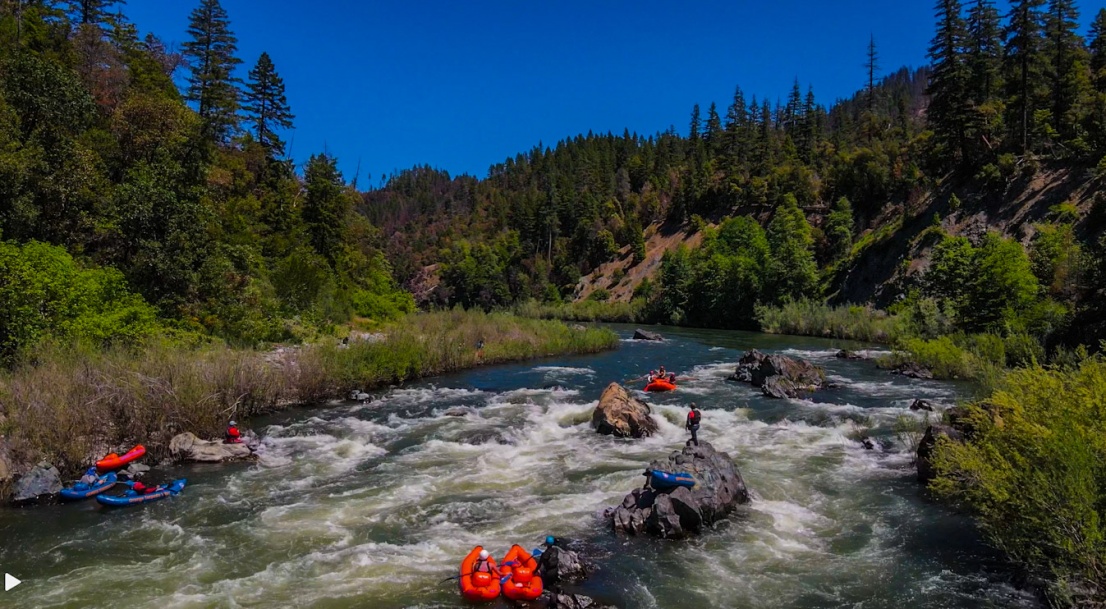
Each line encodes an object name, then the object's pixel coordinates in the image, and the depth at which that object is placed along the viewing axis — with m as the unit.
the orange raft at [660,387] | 27.30
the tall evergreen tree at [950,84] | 58.97
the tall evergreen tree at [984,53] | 59.84
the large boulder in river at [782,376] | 25.84
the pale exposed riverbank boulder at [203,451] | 16.41
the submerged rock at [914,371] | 29.62
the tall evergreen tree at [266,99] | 57.50
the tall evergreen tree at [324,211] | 47.09
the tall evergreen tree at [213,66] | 50.27
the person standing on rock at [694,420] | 16.71
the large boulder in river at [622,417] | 19.64
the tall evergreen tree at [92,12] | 46.56
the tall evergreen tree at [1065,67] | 54.38
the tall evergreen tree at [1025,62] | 54.12
